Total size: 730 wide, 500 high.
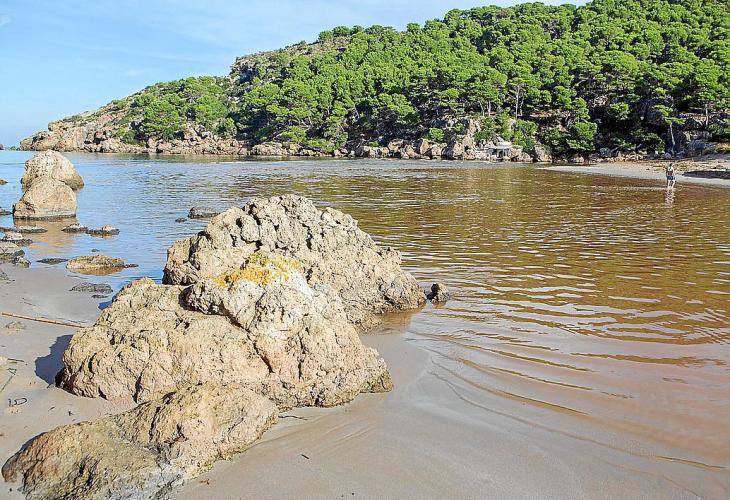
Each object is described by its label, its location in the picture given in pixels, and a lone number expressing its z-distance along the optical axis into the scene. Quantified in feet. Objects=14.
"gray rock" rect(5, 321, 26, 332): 23.12
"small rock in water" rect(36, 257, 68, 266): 39.52
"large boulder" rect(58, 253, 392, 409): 17.17
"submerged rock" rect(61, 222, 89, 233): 55.01
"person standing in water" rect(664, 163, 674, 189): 102.04
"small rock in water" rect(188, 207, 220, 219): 64.71
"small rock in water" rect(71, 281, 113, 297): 30.96
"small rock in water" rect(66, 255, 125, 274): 37.14
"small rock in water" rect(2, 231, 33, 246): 47.29
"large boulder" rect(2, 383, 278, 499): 12.78
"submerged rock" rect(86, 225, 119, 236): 53.43
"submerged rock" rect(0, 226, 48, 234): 53.83
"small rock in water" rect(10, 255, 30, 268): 37.91
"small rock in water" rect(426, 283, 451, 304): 30.04
